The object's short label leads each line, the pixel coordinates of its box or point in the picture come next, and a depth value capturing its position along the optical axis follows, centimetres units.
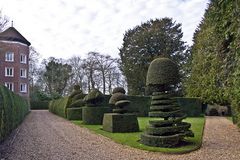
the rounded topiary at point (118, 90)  1264
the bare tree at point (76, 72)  3616
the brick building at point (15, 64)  3009
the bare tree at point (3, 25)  1417
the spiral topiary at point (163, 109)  730
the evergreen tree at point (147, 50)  2728
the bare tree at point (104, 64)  3241
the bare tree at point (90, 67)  3258
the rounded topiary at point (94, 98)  1269
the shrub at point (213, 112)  2299
